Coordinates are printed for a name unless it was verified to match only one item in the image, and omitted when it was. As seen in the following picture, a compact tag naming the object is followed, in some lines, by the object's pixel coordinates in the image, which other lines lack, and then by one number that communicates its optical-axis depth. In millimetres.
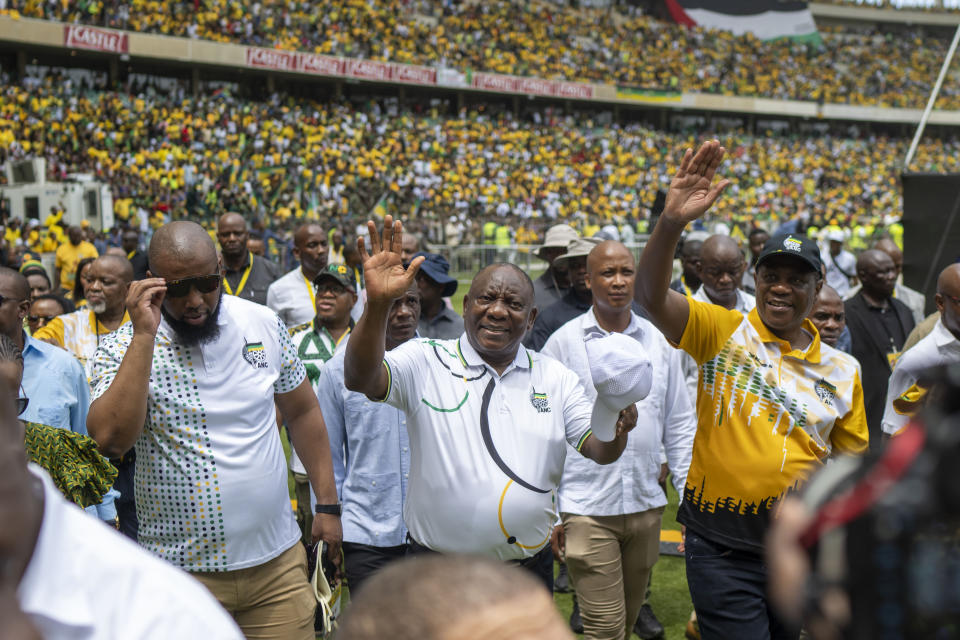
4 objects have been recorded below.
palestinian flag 49125
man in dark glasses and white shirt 3180
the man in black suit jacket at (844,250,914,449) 6234
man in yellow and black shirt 3270
